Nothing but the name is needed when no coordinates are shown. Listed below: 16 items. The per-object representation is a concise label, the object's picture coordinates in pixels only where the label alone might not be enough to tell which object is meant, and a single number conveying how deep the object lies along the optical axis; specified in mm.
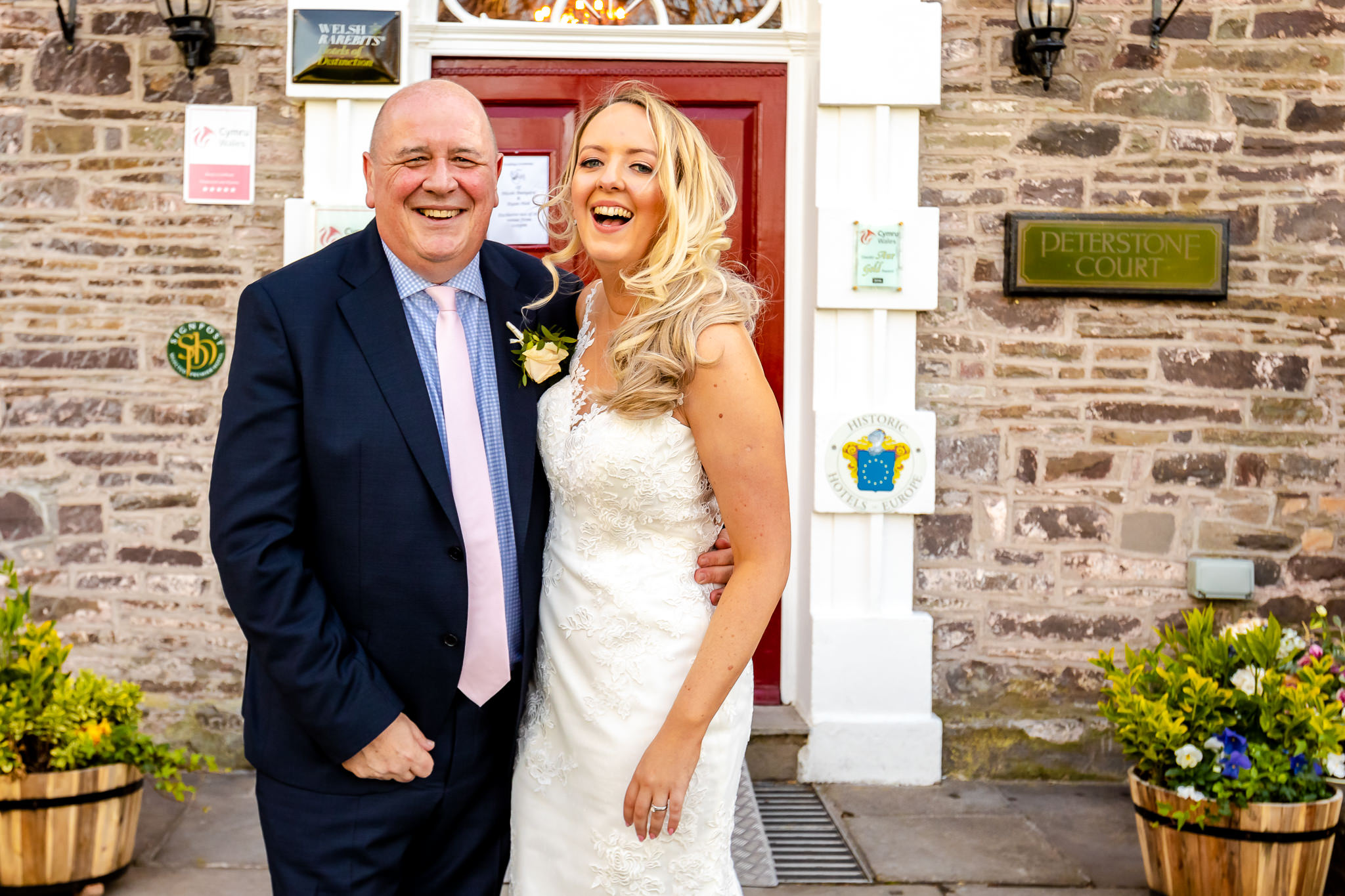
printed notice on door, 4371
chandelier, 4445
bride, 1974
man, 1913
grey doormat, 3449
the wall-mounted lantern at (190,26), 4055
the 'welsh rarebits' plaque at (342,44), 4047
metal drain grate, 3494
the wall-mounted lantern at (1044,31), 4102
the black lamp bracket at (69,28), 4117
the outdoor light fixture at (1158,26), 4246
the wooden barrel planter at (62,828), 3111
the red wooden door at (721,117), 4418
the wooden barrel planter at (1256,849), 3117
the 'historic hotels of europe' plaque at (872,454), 4266
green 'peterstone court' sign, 4285
